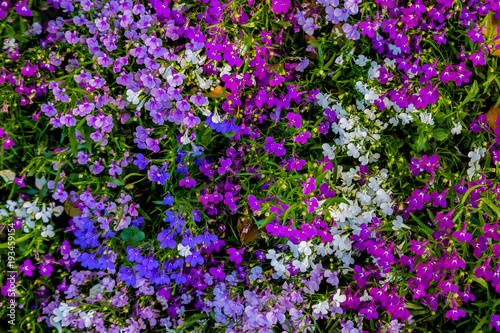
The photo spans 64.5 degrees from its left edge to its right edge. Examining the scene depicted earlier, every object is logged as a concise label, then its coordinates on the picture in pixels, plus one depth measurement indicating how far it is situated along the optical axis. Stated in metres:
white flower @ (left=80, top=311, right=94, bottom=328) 2.29
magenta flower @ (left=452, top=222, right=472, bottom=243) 1.97
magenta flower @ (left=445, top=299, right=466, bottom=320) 2.07
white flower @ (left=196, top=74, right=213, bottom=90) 2.23
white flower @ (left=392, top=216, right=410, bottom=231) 2.10
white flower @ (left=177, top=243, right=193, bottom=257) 2.21
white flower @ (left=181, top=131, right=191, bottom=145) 2.23
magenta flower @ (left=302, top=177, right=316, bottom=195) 2.00
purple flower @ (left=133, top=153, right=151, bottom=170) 2.28
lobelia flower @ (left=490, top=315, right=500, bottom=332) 2.11
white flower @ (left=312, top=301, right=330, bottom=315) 2.17
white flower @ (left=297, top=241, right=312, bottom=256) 2.15
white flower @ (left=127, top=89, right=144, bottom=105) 2.19
